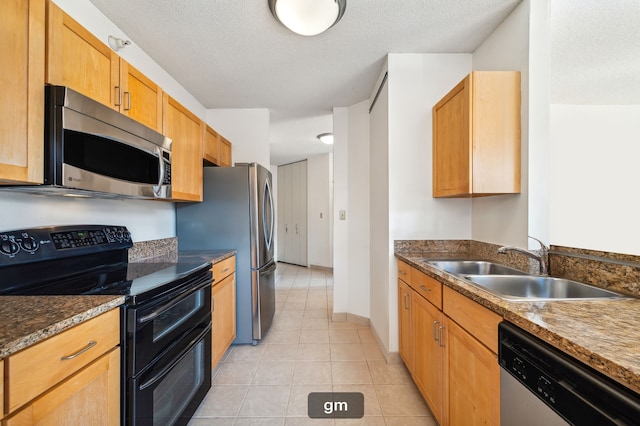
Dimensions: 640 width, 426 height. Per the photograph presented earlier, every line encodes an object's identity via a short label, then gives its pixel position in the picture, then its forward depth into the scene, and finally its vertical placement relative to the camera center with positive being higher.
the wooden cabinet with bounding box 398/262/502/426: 0.93 -0.67
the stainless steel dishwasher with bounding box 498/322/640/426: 0.53 -0.43
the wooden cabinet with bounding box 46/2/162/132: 1.02 +0.69
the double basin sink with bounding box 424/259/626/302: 1.10 -0.36
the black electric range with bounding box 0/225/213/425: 1.01 -0.39
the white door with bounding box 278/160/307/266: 6.08 +0.00
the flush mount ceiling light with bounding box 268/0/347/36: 1.42 +1.17
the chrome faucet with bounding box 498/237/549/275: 1.34 -0.22
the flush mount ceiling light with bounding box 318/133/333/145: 4.16 +1.28
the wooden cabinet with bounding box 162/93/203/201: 1.81 +0.51
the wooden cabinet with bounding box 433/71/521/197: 1.52 +0.50
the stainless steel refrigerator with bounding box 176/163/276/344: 2.30 -0.13
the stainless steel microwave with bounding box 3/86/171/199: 0.98 +0.29
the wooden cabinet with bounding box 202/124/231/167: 2.36 +0.66
